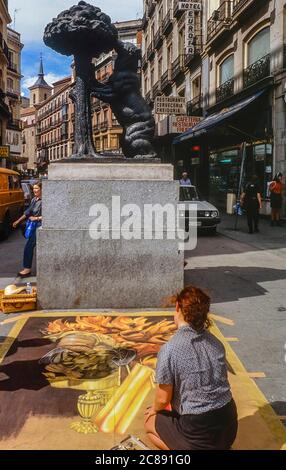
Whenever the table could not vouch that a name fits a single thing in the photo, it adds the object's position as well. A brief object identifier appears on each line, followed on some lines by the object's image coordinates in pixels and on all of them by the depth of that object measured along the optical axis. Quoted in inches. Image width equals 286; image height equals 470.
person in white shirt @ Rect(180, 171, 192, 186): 727.1
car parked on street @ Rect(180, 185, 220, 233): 557.3
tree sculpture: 245.1
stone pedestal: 229.5
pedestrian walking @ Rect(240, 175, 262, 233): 561.3
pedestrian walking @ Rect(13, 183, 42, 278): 314.5
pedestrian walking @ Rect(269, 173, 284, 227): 602.7
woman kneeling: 98.7
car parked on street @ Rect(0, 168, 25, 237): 536.4
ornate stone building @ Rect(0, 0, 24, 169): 1558.2
